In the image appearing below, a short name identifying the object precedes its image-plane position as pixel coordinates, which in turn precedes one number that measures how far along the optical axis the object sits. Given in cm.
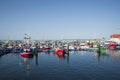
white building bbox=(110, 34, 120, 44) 7037
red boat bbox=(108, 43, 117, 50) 5088
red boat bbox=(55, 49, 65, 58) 3734
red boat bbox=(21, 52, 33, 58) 3390
